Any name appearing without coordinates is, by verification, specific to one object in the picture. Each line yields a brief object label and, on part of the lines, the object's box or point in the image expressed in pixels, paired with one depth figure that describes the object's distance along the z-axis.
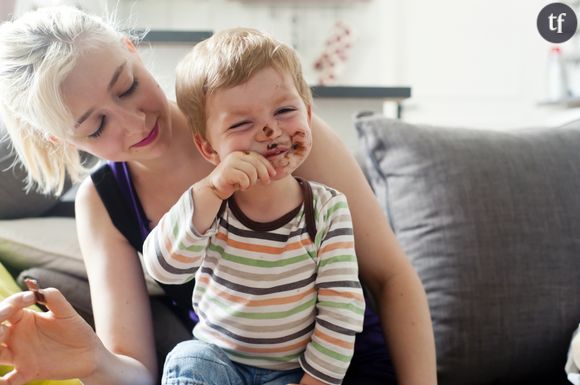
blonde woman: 0.77
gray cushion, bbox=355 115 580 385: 1.10
